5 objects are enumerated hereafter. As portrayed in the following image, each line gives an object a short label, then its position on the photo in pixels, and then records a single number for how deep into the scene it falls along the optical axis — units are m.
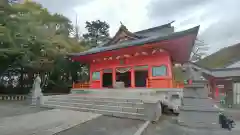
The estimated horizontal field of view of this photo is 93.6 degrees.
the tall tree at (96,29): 21.90
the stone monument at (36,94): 6.87
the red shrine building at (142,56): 7.33
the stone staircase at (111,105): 4.22
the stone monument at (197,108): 3.68
